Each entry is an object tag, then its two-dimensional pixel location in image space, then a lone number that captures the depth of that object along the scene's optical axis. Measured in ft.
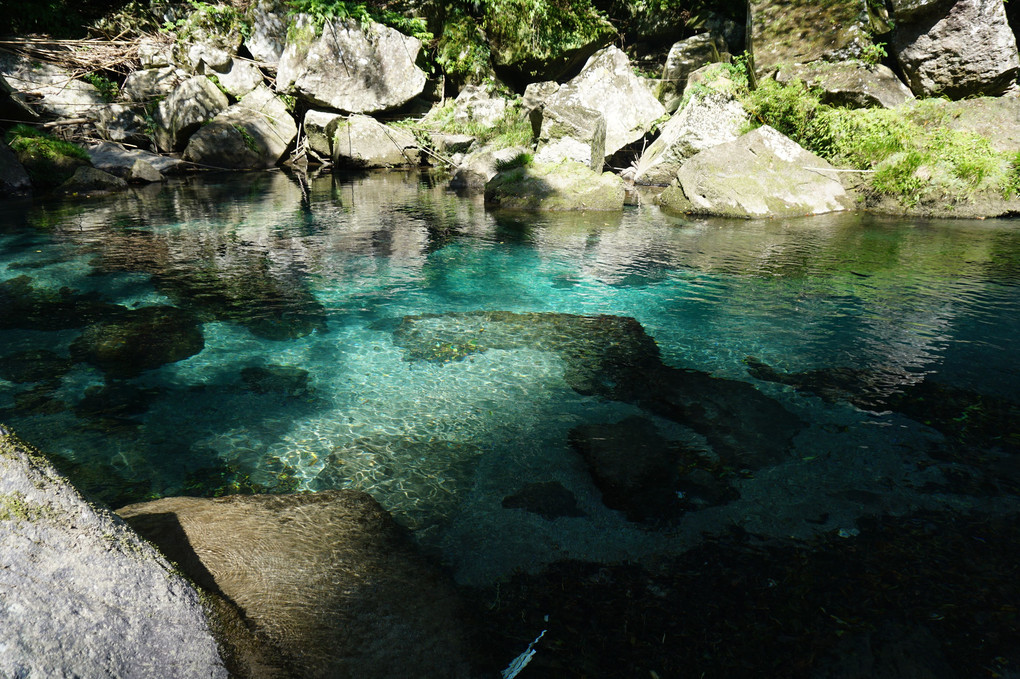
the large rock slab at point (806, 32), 44.21
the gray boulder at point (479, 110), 65.98
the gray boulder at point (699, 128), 46.42
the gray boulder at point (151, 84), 60.80
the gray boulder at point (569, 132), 50.29
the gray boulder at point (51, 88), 56.03
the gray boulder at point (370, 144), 62.23
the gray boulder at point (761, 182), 39.14
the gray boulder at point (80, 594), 4.71
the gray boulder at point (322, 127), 63.31
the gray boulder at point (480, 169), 51.75
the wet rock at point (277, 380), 15.02
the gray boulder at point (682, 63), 57.57
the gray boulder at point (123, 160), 52.90
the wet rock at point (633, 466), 10.47
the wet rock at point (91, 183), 46.91
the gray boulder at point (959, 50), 40.57
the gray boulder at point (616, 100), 53.42
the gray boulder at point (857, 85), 43.21
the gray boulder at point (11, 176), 44.45
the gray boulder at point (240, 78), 64.28
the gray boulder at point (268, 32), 65.31
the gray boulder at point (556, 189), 41.78
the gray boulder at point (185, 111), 58.03
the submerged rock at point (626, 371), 12.69
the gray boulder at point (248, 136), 58.18
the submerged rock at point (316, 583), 6.59
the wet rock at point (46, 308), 18.98
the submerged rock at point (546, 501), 10.39
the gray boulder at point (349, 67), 63.31
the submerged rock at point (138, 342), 16.42
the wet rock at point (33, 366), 15.39
